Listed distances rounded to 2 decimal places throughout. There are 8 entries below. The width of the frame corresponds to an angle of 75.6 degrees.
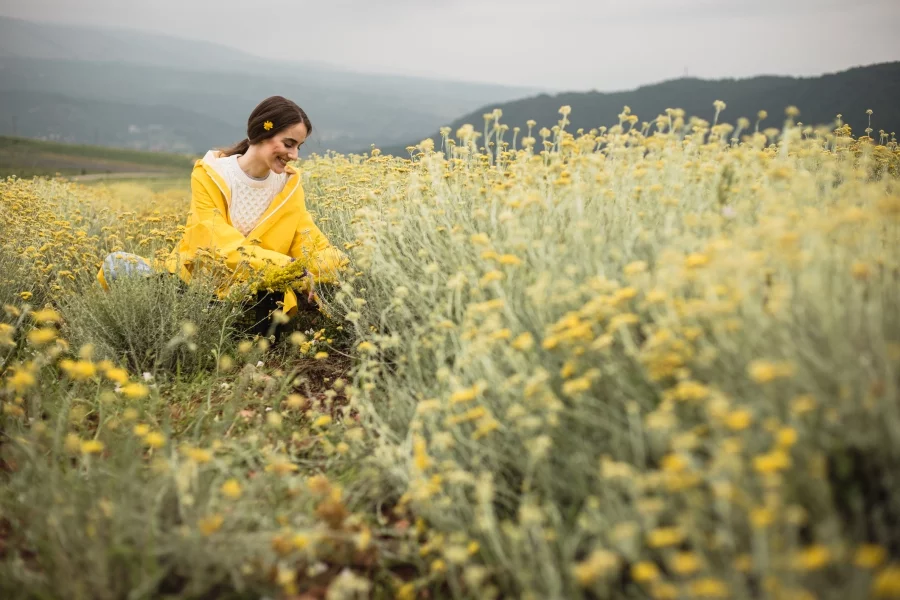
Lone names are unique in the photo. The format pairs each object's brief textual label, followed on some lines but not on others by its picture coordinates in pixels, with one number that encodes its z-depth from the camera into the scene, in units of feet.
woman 11.25
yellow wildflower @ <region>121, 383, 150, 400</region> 5.75
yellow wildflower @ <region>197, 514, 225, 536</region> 5.20
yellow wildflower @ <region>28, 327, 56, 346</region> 5.77
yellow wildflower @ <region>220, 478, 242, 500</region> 5.01
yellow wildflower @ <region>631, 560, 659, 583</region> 3.63
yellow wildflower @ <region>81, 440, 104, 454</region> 5.17
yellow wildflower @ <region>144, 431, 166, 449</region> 5.20
